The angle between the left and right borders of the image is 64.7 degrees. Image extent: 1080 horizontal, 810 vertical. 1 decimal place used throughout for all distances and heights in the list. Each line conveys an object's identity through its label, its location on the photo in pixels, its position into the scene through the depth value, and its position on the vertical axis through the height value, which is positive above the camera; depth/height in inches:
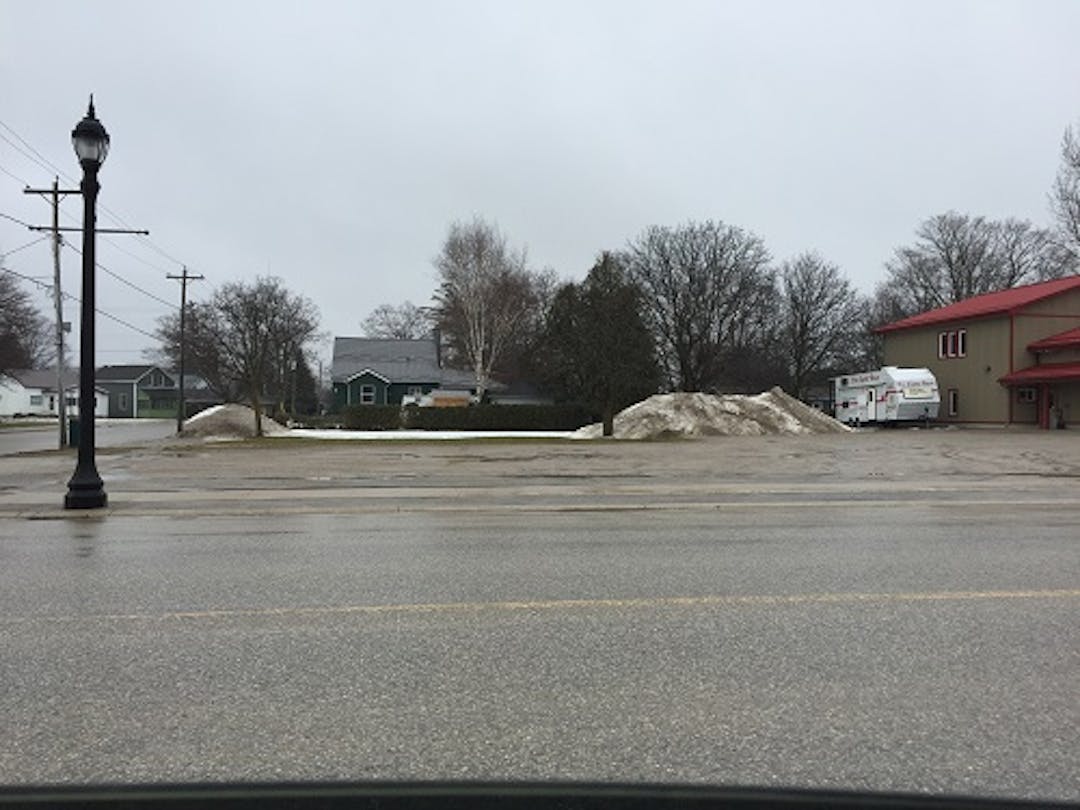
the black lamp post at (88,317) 485.4 +51.7
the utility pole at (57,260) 1343.5 +232.9
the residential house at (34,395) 3868.1 +54.0
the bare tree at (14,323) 2057.1 +207.7
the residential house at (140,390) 4089.6 +78.5
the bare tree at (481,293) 2343.8 +325.4
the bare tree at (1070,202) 2010.3 +493.3
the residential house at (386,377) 2832.2 +100.0
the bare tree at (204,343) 2679.6 +202.7
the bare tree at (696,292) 2605.8 +353.5
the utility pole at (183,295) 2065.7 +273.0
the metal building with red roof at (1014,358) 1800.0 +113.4
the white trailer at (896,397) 1886.1 +23.7
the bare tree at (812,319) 3112.7 +326.6
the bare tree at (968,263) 2999.5 +522.7
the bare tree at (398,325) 4040.4 +393.3
